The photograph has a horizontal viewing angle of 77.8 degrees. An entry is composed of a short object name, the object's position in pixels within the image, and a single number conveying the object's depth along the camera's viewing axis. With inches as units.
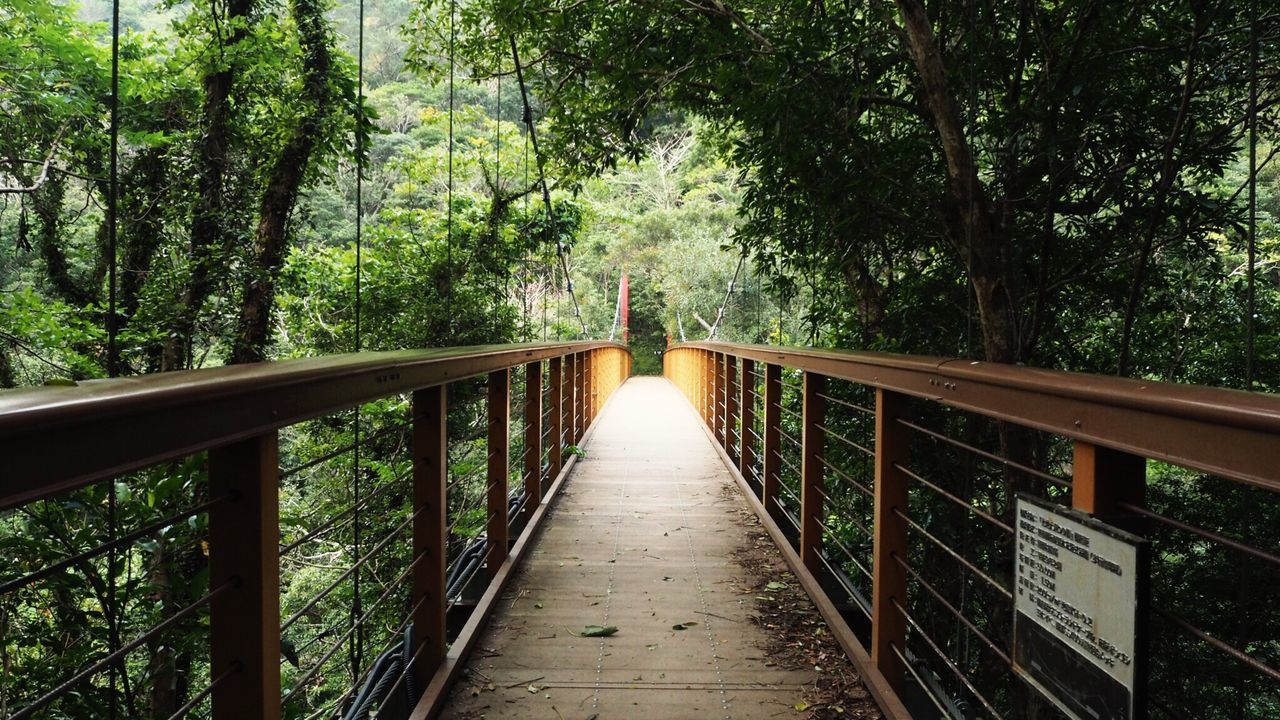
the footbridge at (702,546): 32.5
